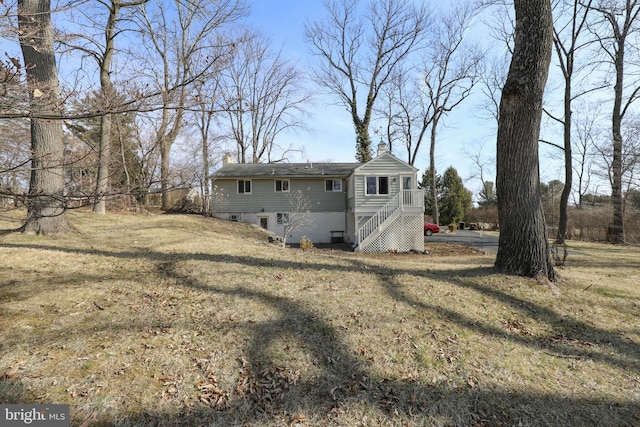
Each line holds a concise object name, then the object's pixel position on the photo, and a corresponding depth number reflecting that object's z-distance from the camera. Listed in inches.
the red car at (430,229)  936.3
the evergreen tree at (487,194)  1727.4
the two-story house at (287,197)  782.5
